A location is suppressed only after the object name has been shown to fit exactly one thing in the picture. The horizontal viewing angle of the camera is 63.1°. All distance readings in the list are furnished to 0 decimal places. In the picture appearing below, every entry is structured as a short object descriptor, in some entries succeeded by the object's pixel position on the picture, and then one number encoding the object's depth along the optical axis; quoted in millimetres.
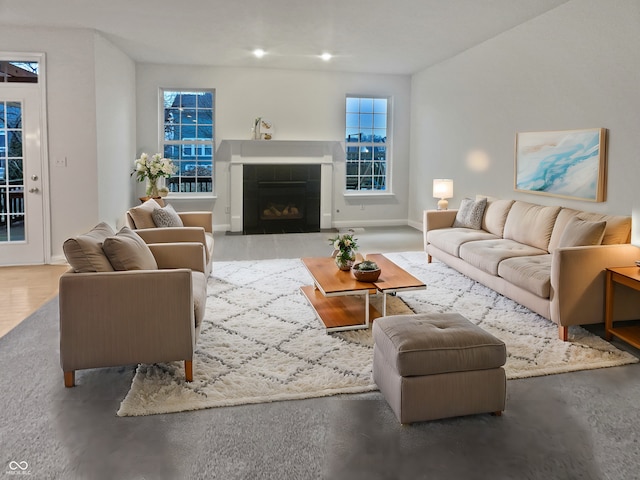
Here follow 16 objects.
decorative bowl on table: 3904
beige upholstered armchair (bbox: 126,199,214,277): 4801
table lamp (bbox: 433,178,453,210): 7215
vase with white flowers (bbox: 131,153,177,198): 7273
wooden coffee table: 3773
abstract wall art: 4672
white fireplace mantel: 8672
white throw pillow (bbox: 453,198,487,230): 6160
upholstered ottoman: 2496
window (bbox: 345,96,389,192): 9297
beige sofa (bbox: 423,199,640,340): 3688
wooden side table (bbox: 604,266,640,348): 3525
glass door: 5891
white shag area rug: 2861
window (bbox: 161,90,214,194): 8672
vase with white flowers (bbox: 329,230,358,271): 4234
